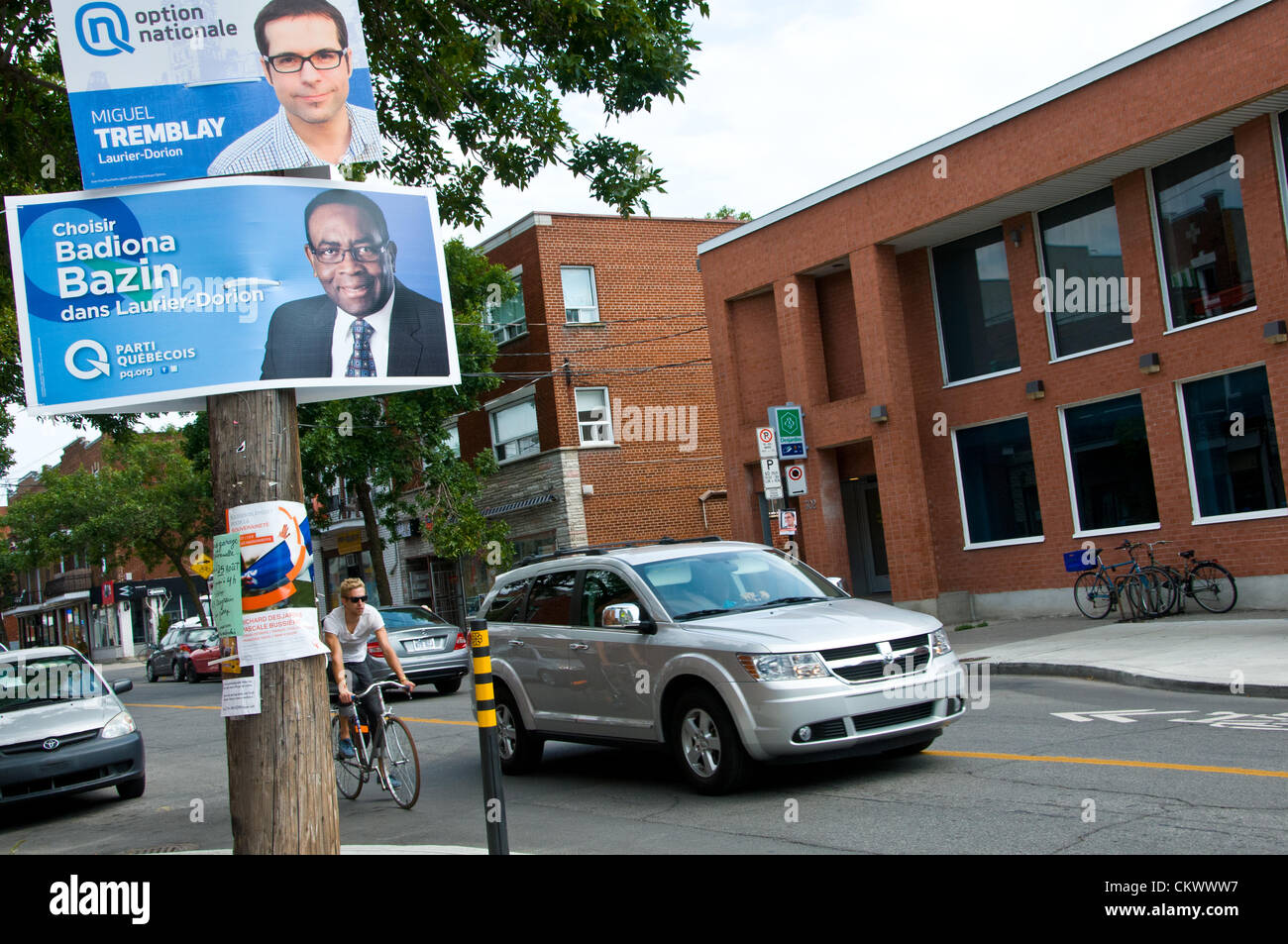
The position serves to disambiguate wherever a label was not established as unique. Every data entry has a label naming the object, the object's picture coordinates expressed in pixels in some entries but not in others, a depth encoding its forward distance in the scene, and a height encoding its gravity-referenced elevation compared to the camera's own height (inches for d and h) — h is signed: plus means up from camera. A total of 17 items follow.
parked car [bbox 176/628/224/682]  1286.9 -73.9
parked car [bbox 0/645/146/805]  432.1 -47.0
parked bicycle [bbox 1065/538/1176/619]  687.1 -55.7
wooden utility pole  218.8 -26.3
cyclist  384.2 -19.5
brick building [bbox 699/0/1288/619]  655.8 +115.2
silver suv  310.2 -35.8
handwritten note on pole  225.0 +0.2
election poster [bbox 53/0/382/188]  231.5 +100.6
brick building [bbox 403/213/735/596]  1210.0 +169.9
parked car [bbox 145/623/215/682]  1360.7 -67.4
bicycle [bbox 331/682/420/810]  367.6 -59.3
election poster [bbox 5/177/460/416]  227.0 +57.5
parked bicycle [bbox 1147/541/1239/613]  668.7 -56.4
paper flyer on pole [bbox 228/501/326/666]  223.6 -1.1
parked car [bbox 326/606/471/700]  729.0 -52.3
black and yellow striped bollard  231.3 -40.5
